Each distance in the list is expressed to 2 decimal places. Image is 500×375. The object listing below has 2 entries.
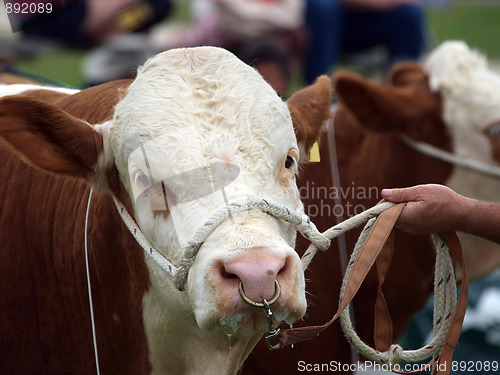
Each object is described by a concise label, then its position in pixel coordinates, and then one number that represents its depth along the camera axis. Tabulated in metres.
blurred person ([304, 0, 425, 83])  13.74
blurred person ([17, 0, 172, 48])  15.23
